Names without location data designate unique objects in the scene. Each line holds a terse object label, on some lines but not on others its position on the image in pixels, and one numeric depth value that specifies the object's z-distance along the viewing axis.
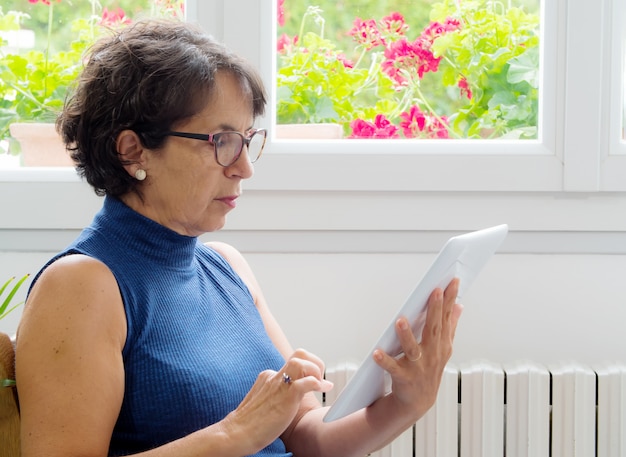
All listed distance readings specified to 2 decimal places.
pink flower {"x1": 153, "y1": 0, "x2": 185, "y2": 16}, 2.02
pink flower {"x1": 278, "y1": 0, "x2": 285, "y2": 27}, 2.00
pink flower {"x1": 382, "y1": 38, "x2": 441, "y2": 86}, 2.04
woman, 1.05
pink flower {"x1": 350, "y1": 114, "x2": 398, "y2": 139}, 2.02
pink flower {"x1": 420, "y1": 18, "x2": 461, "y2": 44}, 2.02
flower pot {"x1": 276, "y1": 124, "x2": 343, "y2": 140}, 2.00
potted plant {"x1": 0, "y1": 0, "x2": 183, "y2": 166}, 2.05
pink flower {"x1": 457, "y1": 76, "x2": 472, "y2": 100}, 2.05
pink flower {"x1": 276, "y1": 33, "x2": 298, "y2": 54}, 2.01
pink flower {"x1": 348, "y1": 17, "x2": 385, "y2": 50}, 2.04
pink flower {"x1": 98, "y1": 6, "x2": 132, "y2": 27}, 2.05
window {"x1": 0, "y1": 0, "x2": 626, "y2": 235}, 1.88
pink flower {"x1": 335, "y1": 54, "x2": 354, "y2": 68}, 2.05
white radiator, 1.77
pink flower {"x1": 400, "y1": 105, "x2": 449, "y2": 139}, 2.03
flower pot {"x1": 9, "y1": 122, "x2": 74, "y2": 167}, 2.02
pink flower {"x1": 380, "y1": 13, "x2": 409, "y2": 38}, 2.04
